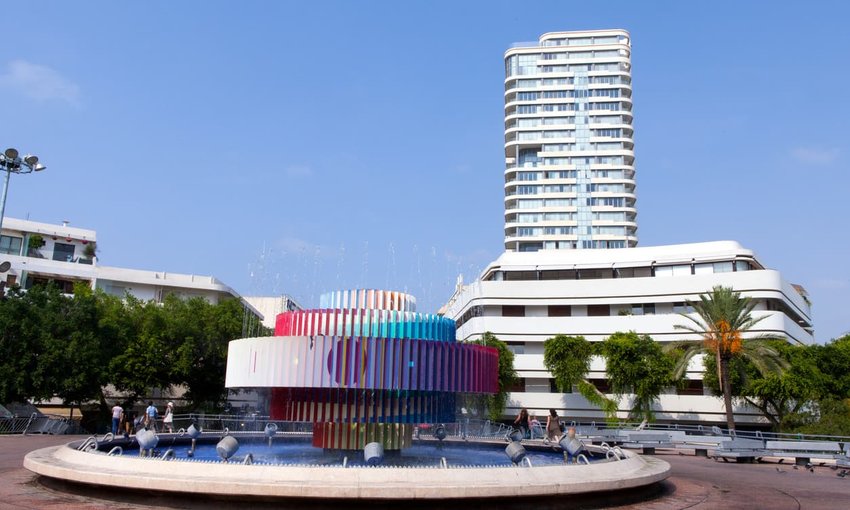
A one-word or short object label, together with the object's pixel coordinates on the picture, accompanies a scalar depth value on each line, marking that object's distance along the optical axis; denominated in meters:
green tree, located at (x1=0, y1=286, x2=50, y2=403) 31.23
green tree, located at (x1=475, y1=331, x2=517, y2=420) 50.12
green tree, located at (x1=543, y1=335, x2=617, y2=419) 47.97
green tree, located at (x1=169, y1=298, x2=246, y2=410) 40.97
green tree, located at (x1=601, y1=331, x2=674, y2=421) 44.69
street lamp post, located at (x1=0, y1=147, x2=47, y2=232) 26.45
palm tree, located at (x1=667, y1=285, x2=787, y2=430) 36.84
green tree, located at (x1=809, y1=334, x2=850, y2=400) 42.18
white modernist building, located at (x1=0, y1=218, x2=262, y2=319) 55.41
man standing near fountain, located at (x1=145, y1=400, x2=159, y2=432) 24.66
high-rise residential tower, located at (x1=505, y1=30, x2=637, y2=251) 90.38
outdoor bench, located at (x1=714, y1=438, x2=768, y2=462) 24.75
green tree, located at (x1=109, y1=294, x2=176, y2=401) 37.66
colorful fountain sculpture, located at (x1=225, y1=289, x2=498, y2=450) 14.67
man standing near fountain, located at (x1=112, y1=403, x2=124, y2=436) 24.64
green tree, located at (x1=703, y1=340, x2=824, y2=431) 39.50
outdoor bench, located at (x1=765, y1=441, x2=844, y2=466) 22.73
